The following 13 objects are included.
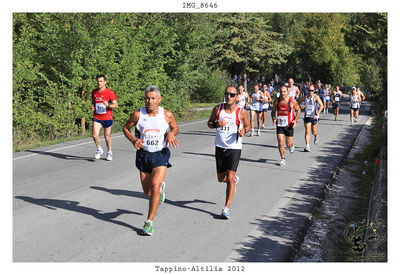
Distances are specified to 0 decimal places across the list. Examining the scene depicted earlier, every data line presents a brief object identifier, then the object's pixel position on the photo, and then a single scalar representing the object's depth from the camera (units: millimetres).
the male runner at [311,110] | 13367
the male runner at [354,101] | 21500
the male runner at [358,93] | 21938
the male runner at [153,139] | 6234
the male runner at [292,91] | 15365
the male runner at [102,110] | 11023
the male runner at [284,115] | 11469
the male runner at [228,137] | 7066
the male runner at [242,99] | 15523
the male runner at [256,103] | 16688
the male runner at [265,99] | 16981
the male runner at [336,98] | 23494
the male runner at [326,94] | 26875
